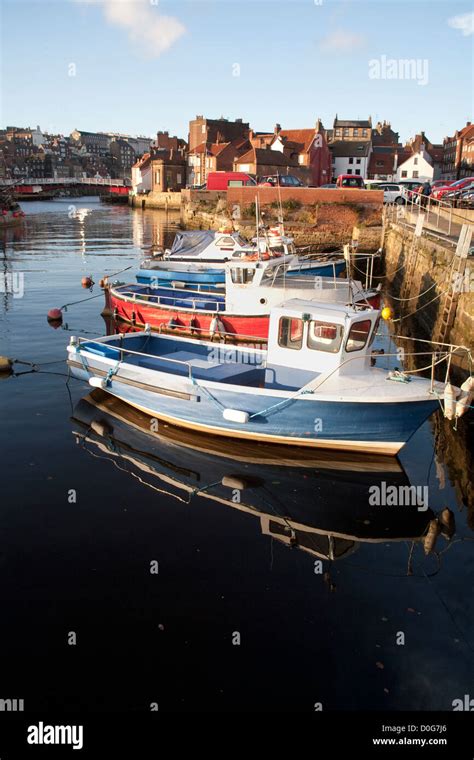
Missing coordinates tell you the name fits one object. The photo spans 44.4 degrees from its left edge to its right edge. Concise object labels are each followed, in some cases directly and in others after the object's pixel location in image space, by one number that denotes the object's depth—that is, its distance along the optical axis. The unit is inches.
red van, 2541.8
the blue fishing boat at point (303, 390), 471.5
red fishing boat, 765.9
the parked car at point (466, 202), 1344.7
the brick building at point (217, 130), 3907.5
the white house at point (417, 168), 3267.7
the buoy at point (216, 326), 759.1
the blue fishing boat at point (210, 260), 948.0
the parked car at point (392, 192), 1924.2
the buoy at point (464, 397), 437.6
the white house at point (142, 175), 4562.0
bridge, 5239.7
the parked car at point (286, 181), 2294.5
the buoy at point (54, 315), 949.2
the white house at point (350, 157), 3219.7
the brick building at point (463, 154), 3321.9
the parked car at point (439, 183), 2246.6
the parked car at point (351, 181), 2263.4
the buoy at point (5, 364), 706.2
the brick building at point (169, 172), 3973.9
